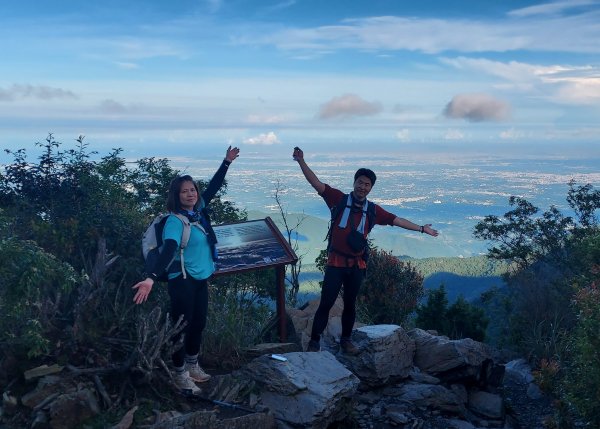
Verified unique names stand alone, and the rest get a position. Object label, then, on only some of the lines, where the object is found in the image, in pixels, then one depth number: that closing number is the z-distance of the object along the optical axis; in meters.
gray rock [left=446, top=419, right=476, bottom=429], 6.73
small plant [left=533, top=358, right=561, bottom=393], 6.13
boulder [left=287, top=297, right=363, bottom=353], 7.71
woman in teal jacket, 5.32
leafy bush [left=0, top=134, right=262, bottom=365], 5.61
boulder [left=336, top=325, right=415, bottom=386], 7.02
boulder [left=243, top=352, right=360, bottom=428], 5.73
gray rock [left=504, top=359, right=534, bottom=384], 9.82
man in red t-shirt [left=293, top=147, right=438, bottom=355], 6.40
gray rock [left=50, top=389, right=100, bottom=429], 5.14
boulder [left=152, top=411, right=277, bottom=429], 4.86
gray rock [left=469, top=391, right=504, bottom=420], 7.63
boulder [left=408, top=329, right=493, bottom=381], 7.75
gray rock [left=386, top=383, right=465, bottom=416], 7.01
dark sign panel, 7.23
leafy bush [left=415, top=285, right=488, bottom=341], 14.45
